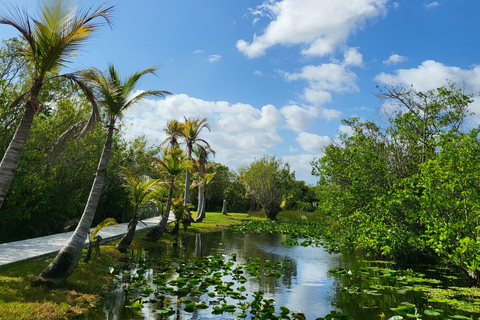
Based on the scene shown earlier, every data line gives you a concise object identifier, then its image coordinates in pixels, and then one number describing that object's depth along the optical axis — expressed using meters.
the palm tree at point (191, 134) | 24.73
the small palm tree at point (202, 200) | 28.68
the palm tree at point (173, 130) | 20.94
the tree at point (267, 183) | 38.19
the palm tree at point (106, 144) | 7.45
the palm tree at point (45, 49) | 6.64
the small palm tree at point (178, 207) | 18.37
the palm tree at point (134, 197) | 12.66
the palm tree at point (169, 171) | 16.31
